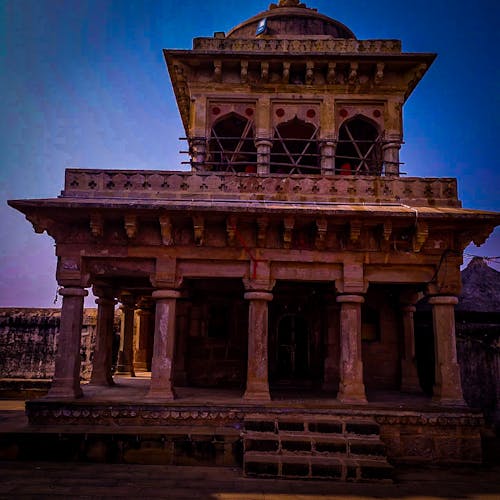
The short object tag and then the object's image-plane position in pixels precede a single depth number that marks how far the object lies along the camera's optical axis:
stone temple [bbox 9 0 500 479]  9.31
